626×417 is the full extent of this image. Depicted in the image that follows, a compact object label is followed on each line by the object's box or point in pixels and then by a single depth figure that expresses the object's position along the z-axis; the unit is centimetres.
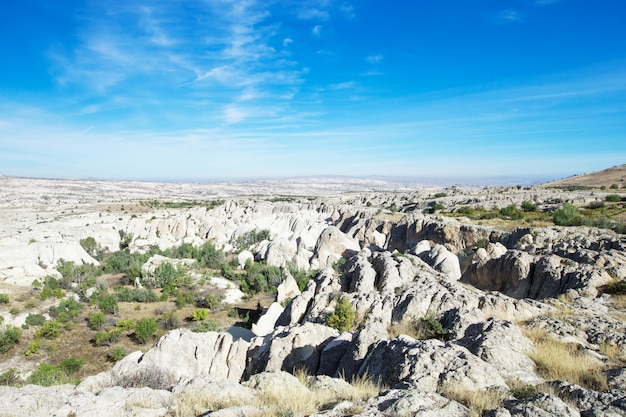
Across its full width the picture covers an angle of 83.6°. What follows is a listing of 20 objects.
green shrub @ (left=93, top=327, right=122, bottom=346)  2167
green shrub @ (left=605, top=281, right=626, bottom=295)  1310
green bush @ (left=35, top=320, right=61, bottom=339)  2230
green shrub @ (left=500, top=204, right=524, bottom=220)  3834
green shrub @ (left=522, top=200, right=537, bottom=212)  4180
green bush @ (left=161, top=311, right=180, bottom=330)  2516
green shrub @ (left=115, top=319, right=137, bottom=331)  2388
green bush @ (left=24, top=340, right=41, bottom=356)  2002
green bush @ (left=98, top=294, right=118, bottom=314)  2784
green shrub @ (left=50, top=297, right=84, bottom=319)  2609
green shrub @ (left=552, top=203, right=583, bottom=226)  3183
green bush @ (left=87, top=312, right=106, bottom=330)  2406
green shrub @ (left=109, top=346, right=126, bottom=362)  1942
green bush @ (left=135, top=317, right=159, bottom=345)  2186
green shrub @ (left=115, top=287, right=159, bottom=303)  3075
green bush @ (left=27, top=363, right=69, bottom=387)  1410
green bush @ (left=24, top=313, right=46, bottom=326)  2392
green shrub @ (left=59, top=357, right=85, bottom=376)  1786
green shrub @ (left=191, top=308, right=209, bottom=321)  2570
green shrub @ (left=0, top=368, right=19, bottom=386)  1637
